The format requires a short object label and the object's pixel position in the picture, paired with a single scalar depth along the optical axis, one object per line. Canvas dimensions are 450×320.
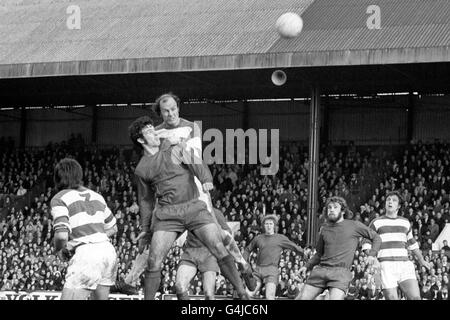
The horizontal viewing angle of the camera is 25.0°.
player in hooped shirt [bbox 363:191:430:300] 16.06
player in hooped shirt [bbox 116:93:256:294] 12.68
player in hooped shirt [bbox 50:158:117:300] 11.34
